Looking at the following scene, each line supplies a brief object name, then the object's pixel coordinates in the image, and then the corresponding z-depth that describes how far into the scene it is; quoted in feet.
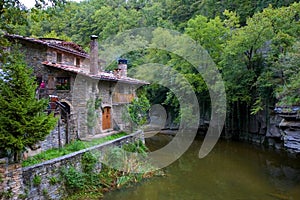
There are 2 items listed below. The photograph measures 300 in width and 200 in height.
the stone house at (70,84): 51.78
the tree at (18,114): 27.73
